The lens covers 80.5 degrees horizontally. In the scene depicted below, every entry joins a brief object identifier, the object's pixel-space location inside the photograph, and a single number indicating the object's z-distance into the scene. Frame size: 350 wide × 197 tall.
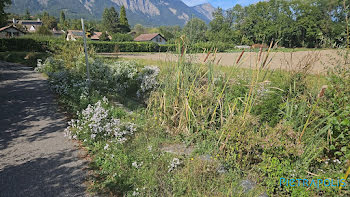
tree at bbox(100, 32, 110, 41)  52.84
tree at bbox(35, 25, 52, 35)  41.22
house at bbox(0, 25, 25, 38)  45.15
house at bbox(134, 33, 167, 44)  54.57
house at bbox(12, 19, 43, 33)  94.74
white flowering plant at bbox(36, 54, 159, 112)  5.75
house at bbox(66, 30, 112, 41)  59.42
